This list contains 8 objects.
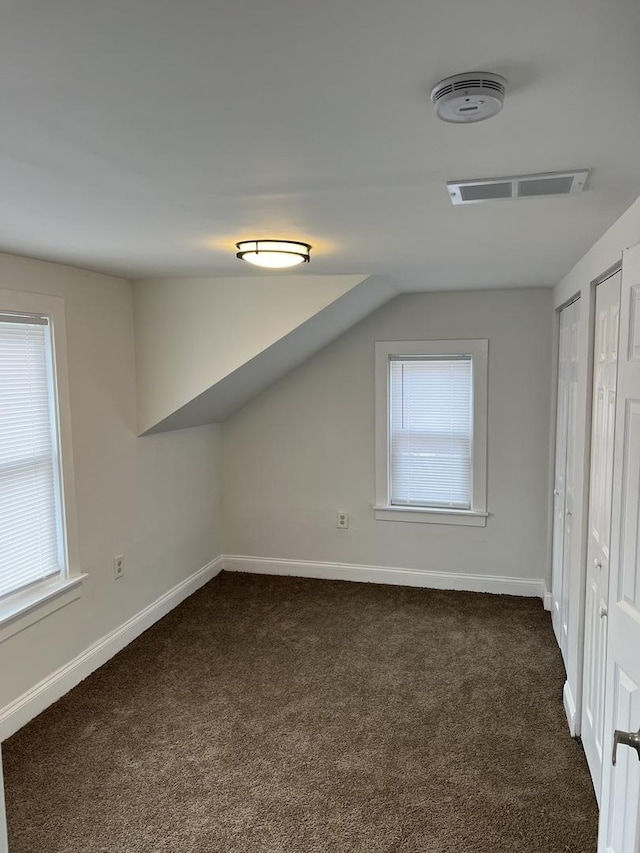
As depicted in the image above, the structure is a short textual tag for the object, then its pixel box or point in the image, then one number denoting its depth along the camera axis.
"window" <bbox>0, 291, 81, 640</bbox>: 2.67
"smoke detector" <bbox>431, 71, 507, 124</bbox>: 0.97
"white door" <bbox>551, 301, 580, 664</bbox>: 3.08
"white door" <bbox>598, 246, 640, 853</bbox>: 1.49
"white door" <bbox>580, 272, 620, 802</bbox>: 2.10
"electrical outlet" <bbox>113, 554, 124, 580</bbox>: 3.42
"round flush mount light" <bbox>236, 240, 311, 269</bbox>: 2.35
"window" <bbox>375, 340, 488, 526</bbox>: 4.13
